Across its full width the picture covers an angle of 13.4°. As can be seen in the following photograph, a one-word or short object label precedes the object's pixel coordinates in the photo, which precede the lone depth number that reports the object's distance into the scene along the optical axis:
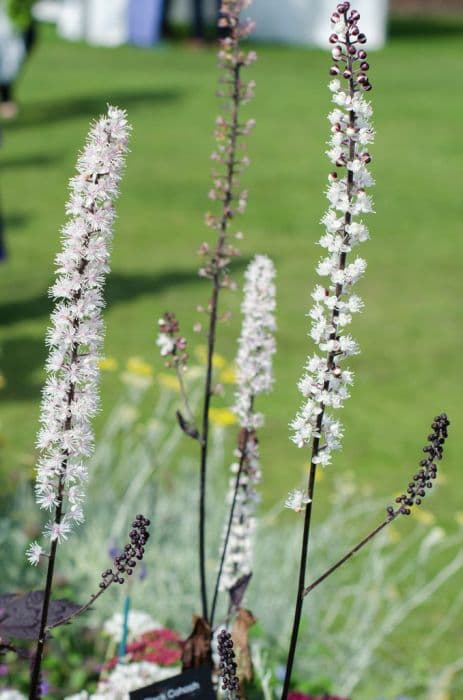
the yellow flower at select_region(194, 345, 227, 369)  6.71
